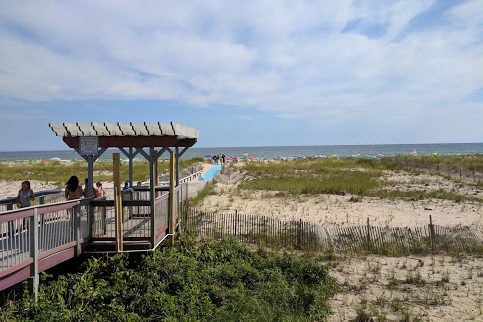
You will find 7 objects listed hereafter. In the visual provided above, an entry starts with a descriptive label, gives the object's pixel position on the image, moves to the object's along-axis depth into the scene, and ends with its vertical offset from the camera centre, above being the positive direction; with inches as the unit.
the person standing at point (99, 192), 415.4 -47.6
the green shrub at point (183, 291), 264.4 -118.4
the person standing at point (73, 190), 364.8 -37.1
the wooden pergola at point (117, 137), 324.8 +15.9
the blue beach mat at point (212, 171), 1219.6 -68.1
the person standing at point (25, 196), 344.8 -41.3
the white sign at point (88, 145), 327.0 +8.3
